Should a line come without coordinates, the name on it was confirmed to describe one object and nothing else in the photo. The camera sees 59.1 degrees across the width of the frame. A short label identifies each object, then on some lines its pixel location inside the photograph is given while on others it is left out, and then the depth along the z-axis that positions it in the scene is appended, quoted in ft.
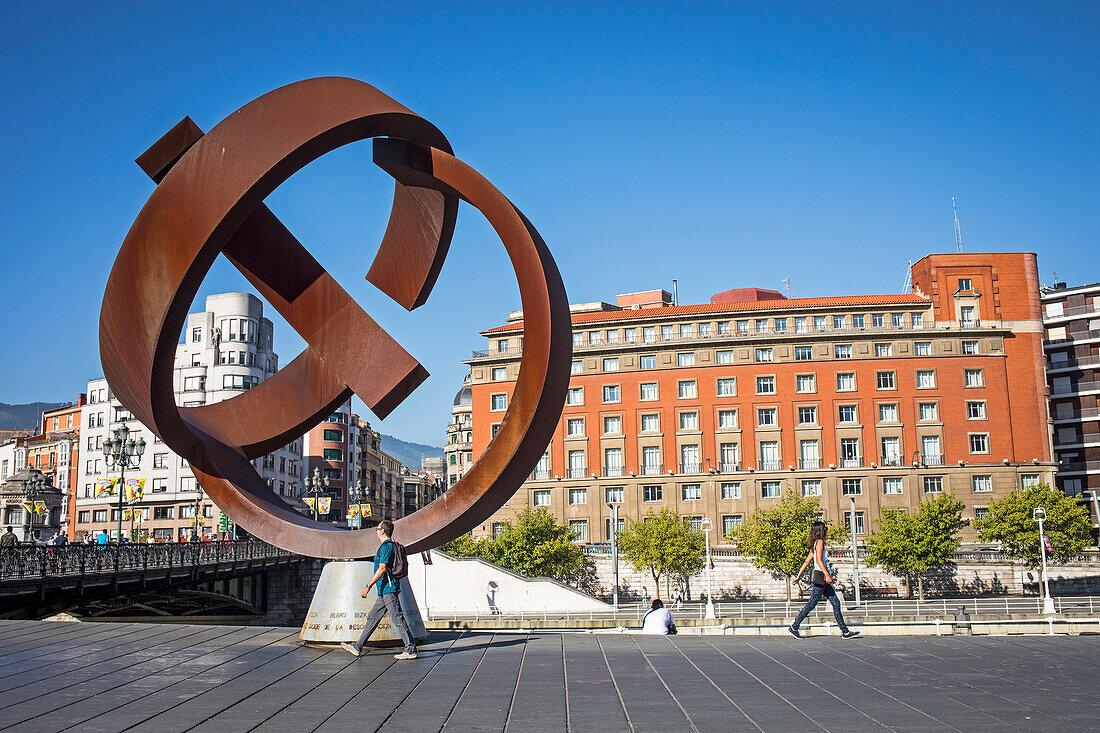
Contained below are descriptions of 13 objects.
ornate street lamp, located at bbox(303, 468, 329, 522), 185.99
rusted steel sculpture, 43.21
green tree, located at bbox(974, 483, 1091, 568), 185.06
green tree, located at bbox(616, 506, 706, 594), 191.93
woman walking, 43.16
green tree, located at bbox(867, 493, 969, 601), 180.96
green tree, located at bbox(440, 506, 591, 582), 191.01
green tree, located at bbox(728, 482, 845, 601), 182.50
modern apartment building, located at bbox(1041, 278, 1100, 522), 250.98
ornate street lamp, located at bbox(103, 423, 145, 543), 121.19
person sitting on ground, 59.31
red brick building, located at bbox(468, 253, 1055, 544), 221.46
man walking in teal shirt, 39.70
